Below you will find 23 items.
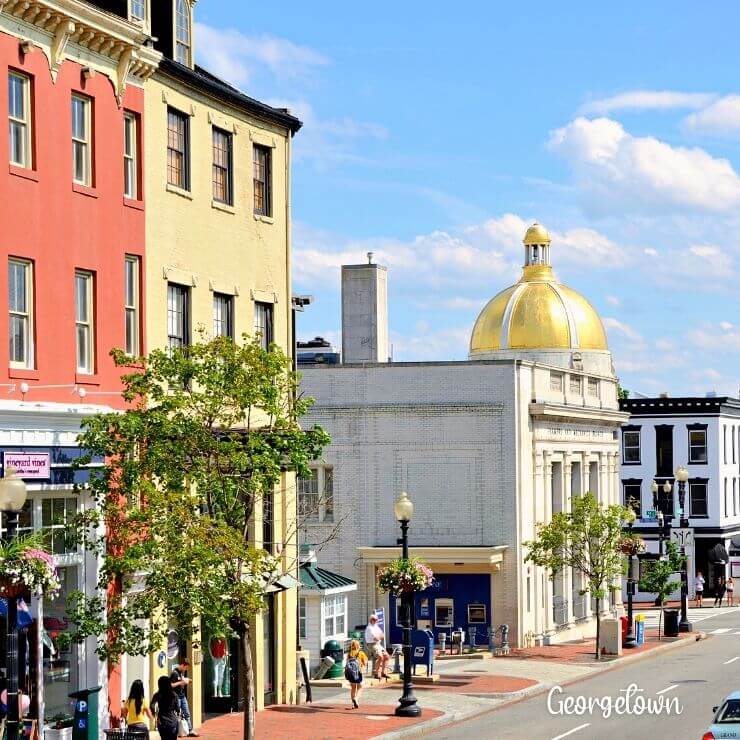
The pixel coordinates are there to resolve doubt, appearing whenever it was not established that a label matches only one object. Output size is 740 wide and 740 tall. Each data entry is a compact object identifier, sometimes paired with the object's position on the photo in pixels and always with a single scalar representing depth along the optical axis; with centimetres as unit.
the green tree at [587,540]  5416
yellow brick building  3222
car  2548
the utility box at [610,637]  5241
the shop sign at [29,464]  2594
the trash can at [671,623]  6097
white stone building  5728
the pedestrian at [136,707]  2755
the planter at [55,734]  2605
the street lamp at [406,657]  3550
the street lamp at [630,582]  5581
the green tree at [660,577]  6372
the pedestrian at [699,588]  8675
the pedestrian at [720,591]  8512
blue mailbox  4472
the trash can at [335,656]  4384
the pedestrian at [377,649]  4375
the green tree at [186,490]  2581
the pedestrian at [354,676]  3666
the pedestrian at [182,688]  3006
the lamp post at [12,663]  2488
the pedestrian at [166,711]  2827
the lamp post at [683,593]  6341
